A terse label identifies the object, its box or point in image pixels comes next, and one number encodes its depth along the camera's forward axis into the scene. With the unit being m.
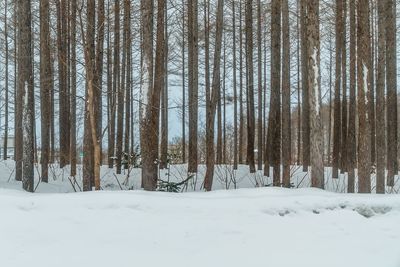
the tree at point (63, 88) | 15.55
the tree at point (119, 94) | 15.71
